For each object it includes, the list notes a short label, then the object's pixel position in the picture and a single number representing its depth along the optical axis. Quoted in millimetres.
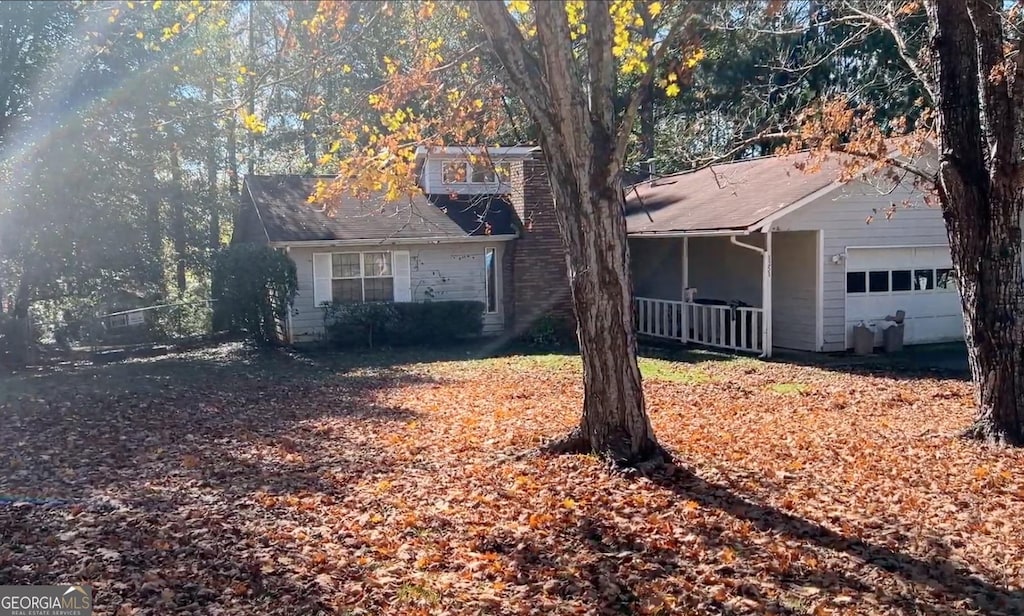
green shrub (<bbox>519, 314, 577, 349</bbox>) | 21281
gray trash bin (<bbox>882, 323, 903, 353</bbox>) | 18016
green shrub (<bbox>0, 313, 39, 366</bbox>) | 19328
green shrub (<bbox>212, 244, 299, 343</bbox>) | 19969
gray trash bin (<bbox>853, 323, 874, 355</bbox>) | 17750
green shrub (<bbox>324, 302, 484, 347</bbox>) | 20516
